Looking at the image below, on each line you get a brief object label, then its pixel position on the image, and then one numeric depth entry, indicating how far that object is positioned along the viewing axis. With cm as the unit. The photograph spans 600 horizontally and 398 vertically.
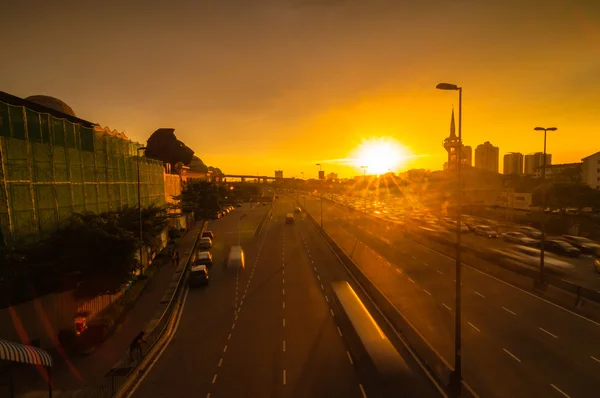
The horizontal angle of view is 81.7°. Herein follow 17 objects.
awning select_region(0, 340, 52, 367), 1070
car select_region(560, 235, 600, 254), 4016
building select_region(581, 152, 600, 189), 8950
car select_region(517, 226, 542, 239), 4947
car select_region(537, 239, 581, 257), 3844
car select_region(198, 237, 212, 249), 4762
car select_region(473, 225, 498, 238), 5081
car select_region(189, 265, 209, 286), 3098
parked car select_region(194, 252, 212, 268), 3778
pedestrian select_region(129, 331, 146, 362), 1697
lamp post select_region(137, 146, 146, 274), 2880
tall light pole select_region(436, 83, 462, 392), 1389
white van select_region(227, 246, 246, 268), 3619
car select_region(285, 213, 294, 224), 7600
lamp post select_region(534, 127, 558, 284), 2488
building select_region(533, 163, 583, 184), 8481
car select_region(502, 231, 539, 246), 4397
